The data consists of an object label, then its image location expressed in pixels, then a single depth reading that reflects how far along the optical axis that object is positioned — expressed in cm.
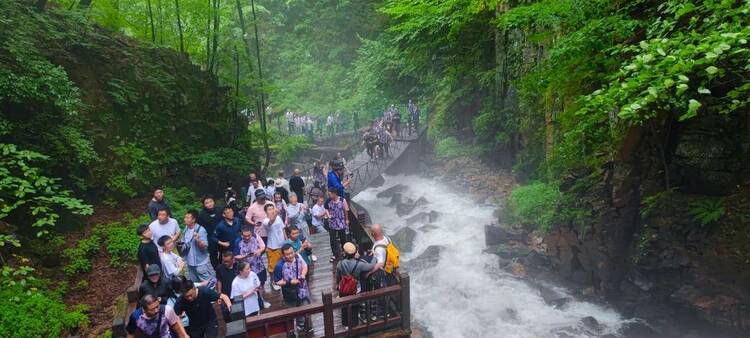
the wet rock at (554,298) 1316
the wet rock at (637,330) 1123
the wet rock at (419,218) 2120
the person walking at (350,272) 775
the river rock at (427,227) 1995
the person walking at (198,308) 626
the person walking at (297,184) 1310
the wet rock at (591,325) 1175
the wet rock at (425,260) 1677
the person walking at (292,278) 786
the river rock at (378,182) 2633
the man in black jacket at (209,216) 919
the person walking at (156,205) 945
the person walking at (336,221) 1083
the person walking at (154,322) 578
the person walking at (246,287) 730
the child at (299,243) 849
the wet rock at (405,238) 1838
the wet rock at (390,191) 2512
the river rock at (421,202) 2297
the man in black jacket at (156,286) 634
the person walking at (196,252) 833
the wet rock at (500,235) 1694
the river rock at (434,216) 2083
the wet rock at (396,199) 2382
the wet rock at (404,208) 2246
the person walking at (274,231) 919
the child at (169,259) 757
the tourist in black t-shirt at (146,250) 738
